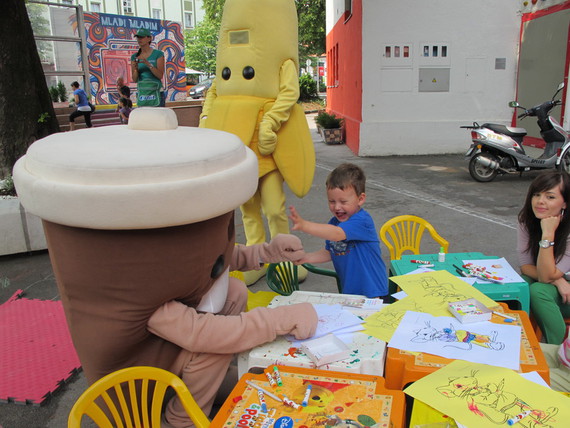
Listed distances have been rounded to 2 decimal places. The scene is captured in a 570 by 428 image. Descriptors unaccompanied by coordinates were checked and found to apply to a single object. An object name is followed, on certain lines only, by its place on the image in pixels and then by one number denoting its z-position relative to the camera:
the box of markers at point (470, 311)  1.85
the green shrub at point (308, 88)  25.16
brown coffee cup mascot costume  1.43
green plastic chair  2.78
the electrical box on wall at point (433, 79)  9.34
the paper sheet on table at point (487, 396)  1.34
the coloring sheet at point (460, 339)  1.64
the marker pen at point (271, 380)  1.50
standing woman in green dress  5.52
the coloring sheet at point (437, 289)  2.03
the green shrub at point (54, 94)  15.66
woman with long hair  2.49
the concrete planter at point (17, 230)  4.51
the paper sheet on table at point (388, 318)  1.79
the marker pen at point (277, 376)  1.50
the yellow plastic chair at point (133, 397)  1.50
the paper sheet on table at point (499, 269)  2.48
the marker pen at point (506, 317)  1.88
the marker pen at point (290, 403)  1.39
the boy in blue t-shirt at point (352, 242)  2.54
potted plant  12.05
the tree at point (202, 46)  38.97
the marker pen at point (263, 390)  1.43
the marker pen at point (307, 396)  1.40
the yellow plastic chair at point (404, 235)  3.38
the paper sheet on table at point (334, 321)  1.81
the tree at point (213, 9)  26.69
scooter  7.04
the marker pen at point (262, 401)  1.40
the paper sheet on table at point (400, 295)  2.11
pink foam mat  2.61
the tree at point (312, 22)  21.17
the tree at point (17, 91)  5.33
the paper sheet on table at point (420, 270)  2.47
